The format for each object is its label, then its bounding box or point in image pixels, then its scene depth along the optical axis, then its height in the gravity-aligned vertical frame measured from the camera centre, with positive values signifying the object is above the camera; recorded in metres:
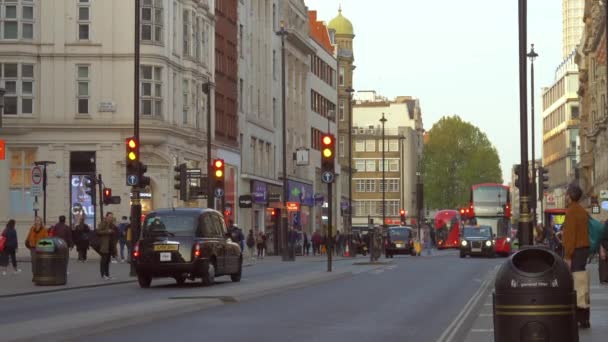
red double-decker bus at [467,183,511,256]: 80.54 +0.71
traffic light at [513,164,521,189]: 23.39 +0.73
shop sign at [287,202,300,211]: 80.99 +0.80
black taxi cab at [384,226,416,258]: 82.19 -1.17
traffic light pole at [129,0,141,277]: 38.50 +0.45
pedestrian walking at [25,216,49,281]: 39.22 -0.37
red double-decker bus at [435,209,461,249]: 129.62 -0.83
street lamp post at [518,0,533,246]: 20.28 +1.28
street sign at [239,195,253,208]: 69.75 +0.95
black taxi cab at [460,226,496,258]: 75.57 -1.28
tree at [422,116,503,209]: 164.38 +6.73
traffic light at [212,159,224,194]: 52.03 +1.74
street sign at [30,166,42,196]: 47.08 +1.33
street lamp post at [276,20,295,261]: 65.56 +0.63
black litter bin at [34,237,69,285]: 33.53 -1.01
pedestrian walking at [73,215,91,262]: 53.13 -0.67
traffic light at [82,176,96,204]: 52.47 +1.29
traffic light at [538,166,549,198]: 51.71 +1.51
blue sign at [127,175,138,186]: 38.16 +1.09
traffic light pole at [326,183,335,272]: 42.05 -0.31
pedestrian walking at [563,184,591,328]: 17.34 -0.20
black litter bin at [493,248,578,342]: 12.20 -0.75
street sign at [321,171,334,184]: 40.34 +1.25
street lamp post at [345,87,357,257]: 80.03 +0.79
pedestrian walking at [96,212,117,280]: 35.69 -0.55
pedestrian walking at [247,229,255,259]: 72.81 -1.14
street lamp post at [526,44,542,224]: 69.69 +7.82
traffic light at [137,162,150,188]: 38.19 +1.18
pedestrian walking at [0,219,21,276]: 40.38 -0.63
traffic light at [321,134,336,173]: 39.50 +1.88
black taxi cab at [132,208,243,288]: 32.16 -0.60
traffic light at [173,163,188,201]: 46.14 +1.33
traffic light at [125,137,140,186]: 38.16 +1.59
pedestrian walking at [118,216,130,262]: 56.52 -0.63
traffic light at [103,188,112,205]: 52.09 +0.89
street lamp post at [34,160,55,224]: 50.16 +1.63
